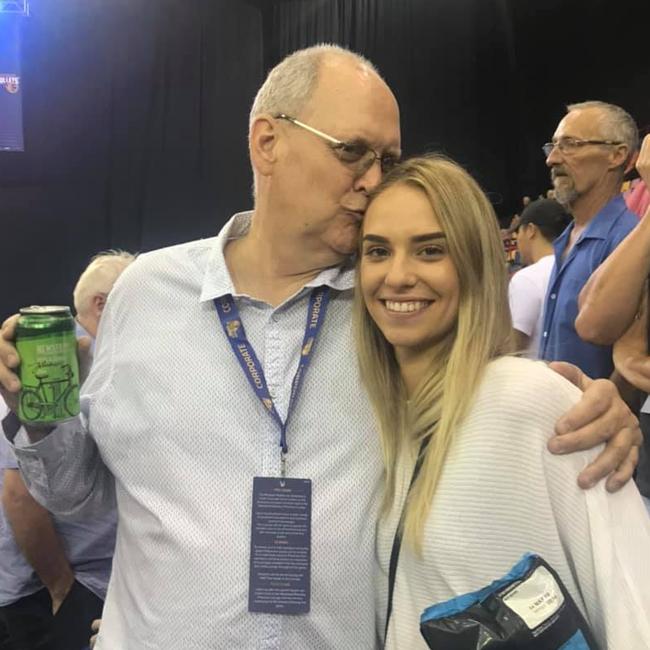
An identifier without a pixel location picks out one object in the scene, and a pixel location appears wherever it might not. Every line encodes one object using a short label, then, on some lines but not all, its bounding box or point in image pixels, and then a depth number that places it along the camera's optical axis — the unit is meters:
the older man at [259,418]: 1.19
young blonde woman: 1.06
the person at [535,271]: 3.02
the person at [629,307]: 1.72
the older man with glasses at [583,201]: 2.47
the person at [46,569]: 2.09
